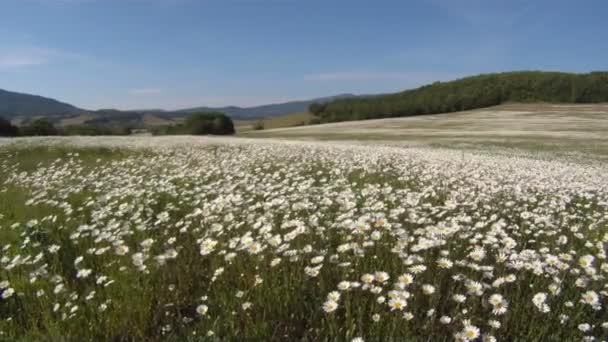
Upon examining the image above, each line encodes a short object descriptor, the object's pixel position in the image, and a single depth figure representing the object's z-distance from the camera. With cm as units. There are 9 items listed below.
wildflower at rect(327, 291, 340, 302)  313
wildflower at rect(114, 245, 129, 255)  398
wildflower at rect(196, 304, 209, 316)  299
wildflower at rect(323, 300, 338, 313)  296
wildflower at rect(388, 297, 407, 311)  296
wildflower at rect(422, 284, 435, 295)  326
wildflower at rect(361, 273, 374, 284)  344
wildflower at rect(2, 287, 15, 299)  354
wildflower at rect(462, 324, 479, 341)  280
